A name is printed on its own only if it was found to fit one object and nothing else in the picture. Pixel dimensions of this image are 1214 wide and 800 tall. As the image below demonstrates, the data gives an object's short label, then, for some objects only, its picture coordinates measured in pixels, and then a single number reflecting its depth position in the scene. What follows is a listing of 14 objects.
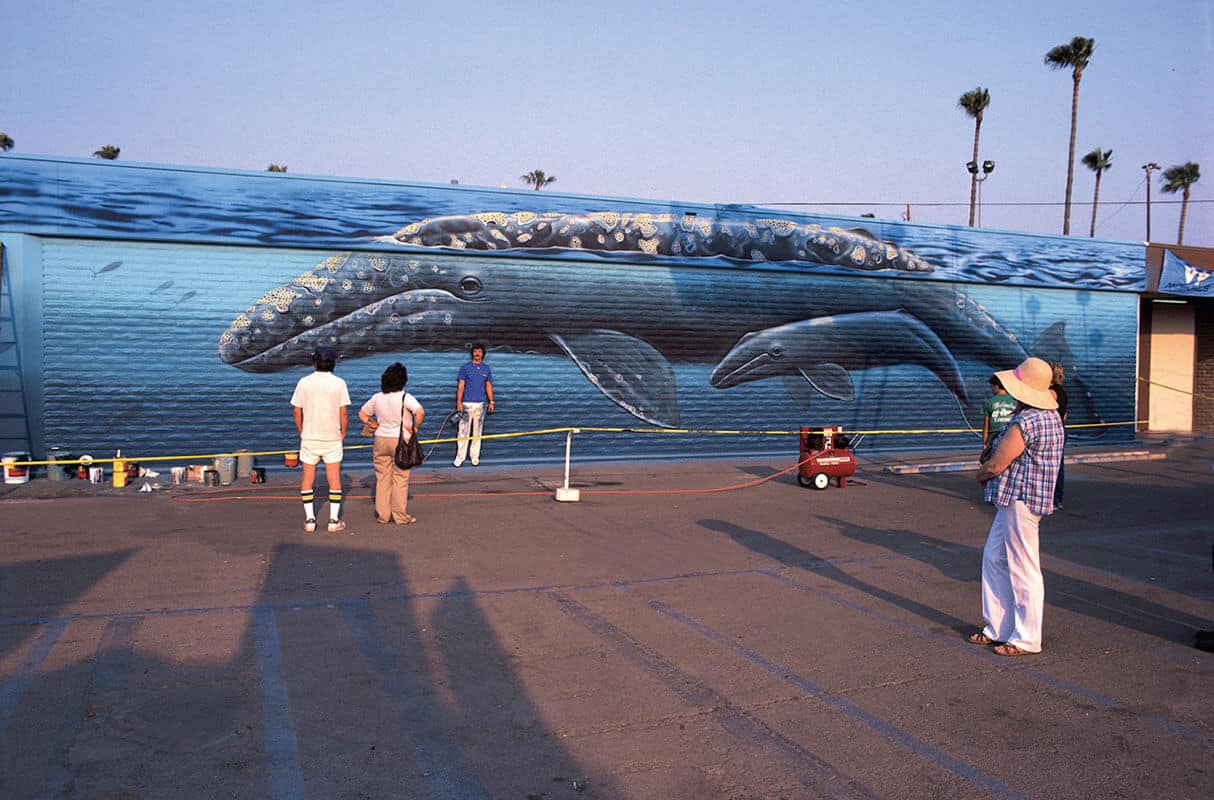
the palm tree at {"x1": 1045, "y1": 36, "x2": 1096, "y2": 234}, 43.22
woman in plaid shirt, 6.23
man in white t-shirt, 10.14
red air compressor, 14.02
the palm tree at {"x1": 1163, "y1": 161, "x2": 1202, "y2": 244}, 61.78
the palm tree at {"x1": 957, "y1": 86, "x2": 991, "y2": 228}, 49.25
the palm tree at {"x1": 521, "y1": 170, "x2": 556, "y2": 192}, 70.25
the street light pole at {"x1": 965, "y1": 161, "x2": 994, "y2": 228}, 29.91
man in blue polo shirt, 15.66
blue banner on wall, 23.22
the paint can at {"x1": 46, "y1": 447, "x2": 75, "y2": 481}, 13.66
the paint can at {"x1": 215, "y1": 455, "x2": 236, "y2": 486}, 13.74
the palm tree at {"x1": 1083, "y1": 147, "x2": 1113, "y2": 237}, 59.50
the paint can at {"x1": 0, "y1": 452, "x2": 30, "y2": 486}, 13.32
